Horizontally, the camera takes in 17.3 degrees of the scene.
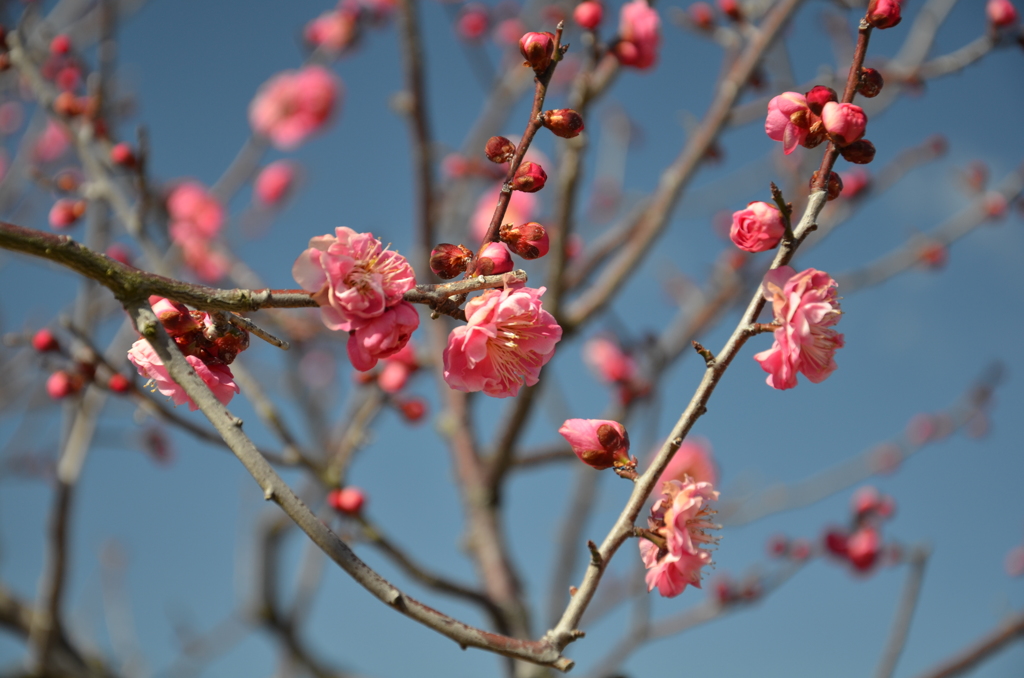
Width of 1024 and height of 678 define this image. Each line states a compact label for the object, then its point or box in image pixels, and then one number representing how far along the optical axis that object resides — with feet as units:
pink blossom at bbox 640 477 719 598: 2.38
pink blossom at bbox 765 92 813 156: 2.40
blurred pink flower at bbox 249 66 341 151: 10.73
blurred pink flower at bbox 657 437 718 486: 7.08
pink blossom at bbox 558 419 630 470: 2.41
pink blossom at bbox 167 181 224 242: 9.11
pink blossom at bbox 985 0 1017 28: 2.93
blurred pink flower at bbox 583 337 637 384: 6.95
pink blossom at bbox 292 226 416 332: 2.32
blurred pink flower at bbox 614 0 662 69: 2.87
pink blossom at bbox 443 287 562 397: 2.35
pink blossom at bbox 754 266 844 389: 2.36
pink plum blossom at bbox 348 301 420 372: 2.33
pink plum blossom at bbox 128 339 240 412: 2.36
